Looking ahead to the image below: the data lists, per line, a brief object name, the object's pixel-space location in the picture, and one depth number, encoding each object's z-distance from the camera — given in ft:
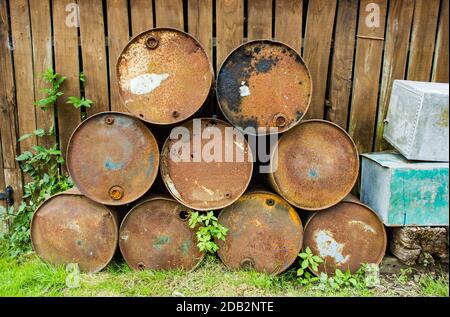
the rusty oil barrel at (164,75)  9.11
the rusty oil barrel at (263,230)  9.77
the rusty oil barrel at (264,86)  9.18
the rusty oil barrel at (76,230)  9.86
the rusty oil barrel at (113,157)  9.47
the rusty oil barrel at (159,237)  9.77
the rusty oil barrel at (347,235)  9.87
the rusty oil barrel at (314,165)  9.61
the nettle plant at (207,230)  9.45
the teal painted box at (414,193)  9.37
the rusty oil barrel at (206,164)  9.42
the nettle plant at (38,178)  11.08
